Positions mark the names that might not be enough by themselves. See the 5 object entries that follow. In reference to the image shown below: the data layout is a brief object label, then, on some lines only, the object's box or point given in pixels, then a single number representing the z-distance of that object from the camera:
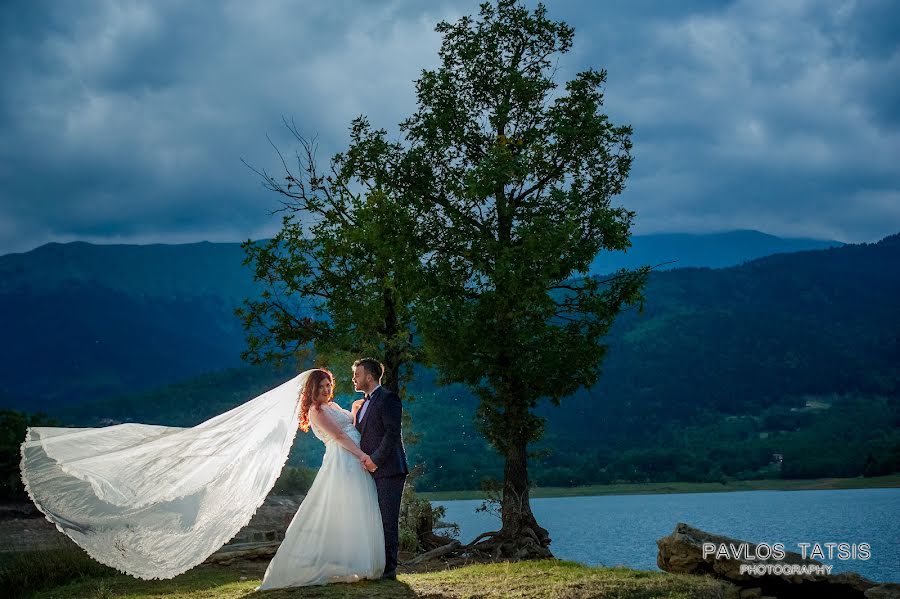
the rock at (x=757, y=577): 13.33
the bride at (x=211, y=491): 11.73
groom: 11.97
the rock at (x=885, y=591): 12.74
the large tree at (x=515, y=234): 18.84
